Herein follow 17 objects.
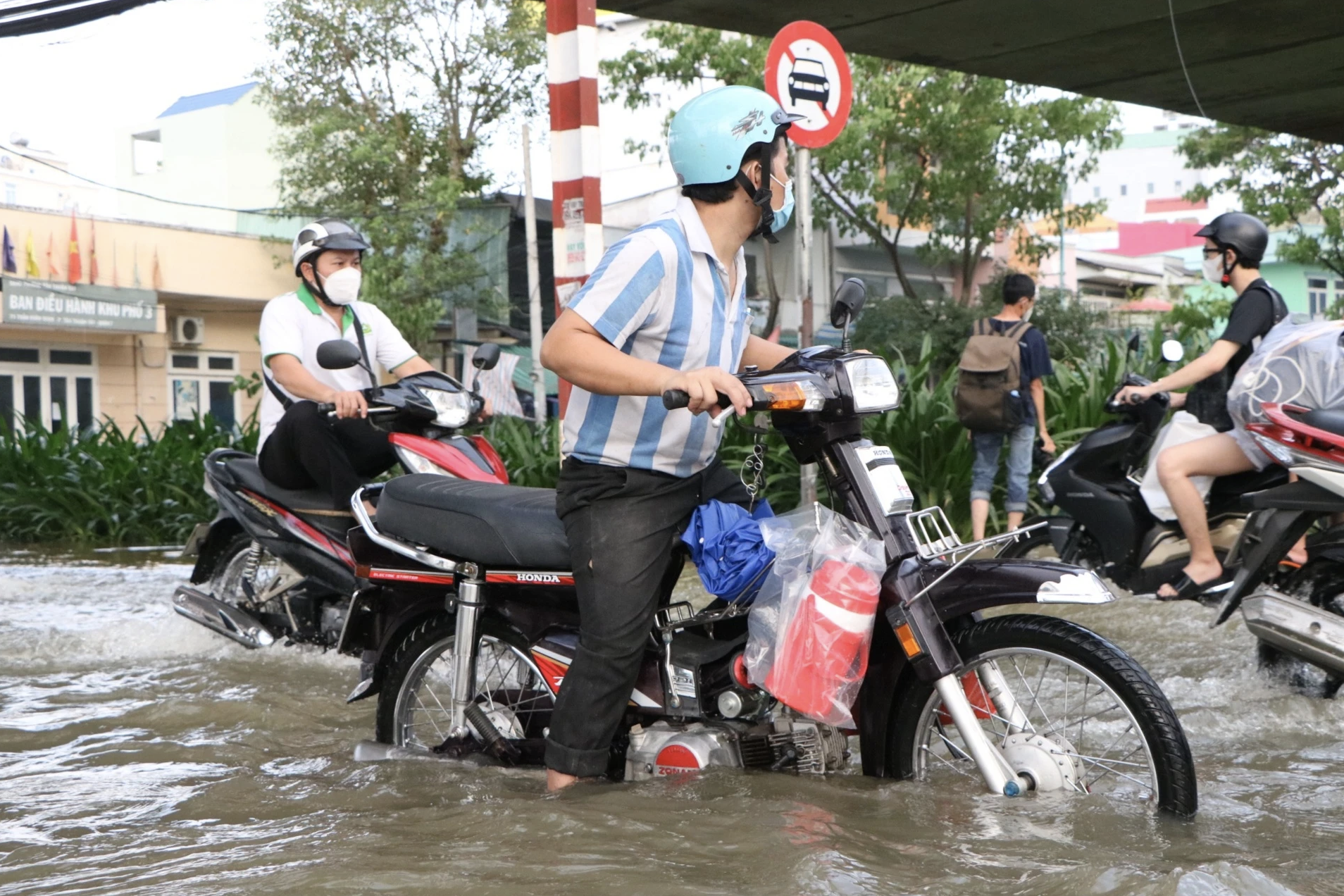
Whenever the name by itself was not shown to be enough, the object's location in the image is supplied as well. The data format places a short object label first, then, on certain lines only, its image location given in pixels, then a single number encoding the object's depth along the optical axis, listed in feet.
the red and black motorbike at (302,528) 16.92
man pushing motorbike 10.44
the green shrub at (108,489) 39.63
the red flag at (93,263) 98.53
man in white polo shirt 17.84
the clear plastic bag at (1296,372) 15.49
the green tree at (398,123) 89.81
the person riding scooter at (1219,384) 17.89
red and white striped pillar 21.20
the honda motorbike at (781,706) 9.90
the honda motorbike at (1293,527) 13.24
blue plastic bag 10.66
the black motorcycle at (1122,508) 18.30
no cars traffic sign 21.88
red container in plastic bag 10.19
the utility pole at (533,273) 86.43
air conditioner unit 106.73
